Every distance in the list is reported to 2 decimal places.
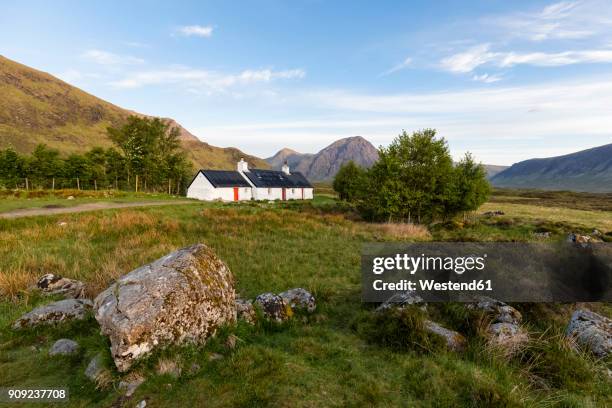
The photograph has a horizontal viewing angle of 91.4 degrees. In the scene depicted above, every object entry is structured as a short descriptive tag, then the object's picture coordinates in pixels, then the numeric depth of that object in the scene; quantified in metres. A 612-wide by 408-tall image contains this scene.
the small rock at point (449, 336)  6.02
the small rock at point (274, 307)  7.46
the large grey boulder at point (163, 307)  5.06
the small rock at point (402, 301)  7.29
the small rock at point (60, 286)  8.70
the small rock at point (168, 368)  4.84
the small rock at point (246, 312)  7.01
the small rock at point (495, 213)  43.38
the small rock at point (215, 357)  5.37
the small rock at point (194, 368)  4.99
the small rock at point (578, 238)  16.47
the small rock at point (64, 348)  5.72
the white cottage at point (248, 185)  54.03
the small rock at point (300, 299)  8.23
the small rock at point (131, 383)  4.58
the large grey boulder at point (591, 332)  5.88
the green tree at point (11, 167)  52.75
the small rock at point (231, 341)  5.85
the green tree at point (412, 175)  28.27
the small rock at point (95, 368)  4.95
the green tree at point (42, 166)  55.72
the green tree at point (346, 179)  57.19
